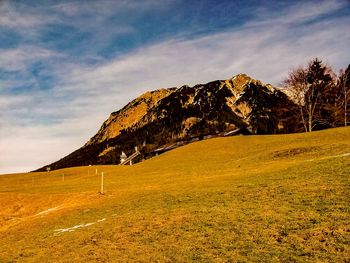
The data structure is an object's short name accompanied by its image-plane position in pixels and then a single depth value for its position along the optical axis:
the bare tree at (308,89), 90.38
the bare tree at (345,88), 89.06
